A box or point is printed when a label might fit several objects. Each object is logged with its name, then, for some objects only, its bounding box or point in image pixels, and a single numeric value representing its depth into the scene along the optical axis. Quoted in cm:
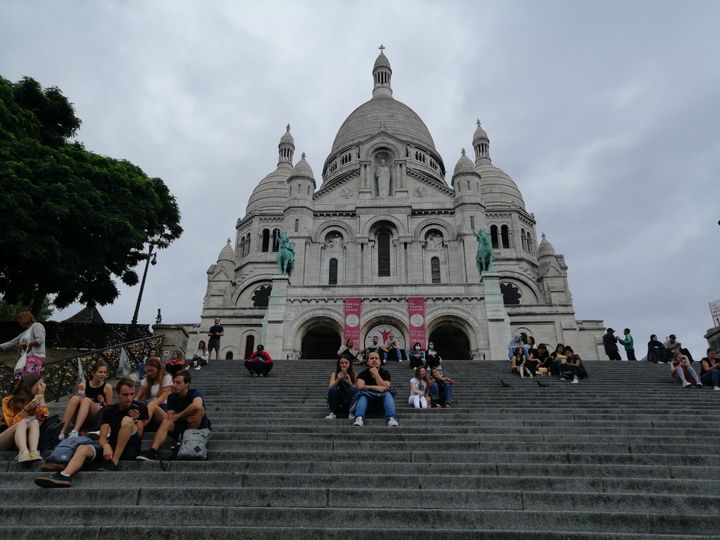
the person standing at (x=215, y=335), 1866
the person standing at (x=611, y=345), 1909
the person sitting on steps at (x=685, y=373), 1241
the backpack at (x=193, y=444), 629
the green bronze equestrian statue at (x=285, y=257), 2691
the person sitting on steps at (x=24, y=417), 626
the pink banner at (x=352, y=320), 2509
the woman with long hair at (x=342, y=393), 867
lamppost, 2244
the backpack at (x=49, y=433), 654
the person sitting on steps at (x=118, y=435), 587
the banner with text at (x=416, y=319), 2492
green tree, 1762
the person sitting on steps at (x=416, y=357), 1508
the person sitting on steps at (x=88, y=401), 680
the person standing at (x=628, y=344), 1884
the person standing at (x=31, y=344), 862
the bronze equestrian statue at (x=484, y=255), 2678
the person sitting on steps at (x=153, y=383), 782
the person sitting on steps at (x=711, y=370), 1179
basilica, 2562
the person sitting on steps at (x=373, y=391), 803
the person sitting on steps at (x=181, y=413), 654
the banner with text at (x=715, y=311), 2552
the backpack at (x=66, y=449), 584
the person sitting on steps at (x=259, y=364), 1417
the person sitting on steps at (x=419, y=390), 927
